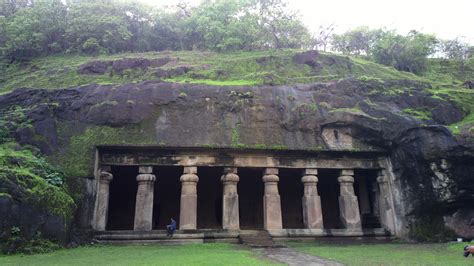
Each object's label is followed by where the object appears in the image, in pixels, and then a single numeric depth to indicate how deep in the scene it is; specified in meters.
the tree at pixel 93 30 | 27.16
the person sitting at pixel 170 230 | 13.81
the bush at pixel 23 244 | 9.82
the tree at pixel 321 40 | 34.53
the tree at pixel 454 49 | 36.34
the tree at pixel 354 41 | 38.23
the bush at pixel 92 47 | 26.55
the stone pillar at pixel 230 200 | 14.69
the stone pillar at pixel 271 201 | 14.98
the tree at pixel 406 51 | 26.69
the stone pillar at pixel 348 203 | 15.50
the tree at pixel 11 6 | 30.04
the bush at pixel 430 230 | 14.05
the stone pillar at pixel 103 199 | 14.08
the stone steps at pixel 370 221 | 16.79
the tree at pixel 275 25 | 30.00
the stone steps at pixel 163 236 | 13.62
